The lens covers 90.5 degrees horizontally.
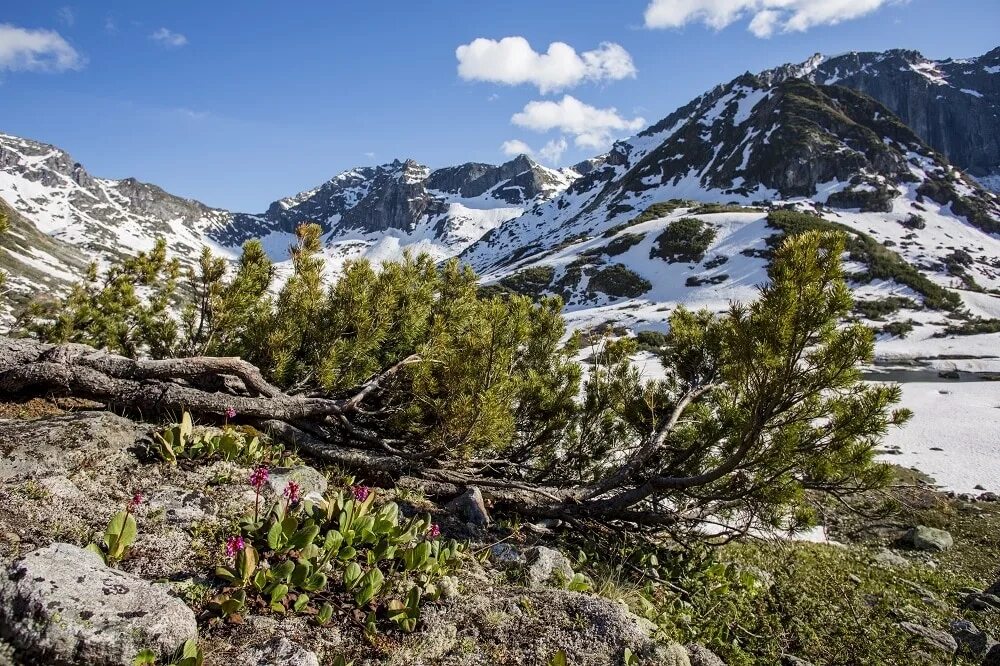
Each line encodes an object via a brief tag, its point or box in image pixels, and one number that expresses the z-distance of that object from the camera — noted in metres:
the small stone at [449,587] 3.33
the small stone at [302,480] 4.09
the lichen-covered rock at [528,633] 2.88
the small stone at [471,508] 4.93
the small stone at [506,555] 4.17
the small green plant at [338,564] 2.84
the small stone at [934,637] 5.12
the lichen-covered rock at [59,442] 3.38
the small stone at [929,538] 10.09
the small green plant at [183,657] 2.17
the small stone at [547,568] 3.96
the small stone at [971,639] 5.16
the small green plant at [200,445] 4.03
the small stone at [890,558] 8.86
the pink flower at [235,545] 2.79
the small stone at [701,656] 3.51
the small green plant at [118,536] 2.81
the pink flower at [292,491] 3.12
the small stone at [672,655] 3.03
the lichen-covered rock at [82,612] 2.12
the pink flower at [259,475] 2.92
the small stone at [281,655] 2.41
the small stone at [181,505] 3.44
